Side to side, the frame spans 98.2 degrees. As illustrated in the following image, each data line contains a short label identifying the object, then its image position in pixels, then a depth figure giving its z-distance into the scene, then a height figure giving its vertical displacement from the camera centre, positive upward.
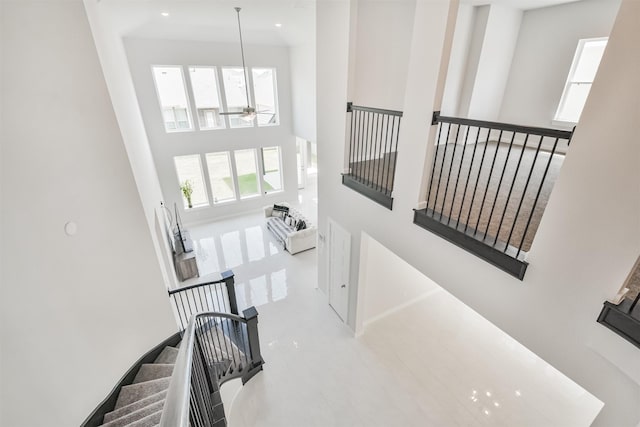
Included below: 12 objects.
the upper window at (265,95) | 8.98 -0.08
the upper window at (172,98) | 7.85 -0.14
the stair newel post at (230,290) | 4.54 -3.06
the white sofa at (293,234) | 7.51 -3.78
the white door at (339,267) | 4.73 -2.96
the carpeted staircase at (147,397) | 2.59 -3.11
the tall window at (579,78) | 4.13 +0.20
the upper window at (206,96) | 8.23 -0.10
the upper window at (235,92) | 8.56 +0.01
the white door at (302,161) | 11.35 -2.70
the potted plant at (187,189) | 9.03 -2.89
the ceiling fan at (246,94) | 6.52 -0.05
